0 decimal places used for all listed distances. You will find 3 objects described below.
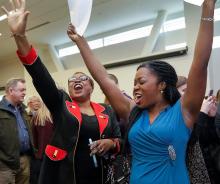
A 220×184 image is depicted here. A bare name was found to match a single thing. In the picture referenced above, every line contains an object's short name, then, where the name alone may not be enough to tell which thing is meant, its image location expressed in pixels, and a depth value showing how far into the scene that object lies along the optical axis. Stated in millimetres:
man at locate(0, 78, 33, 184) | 3273
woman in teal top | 1281
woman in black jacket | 1853
